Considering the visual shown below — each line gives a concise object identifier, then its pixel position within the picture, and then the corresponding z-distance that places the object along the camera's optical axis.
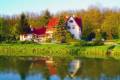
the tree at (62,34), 64.12
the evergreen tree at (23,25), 71.06
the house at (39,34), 71.31
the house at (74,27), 72.19
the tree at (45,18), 86.94
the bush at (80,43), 56.15
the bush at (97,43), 56.09
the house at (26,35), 71.88
